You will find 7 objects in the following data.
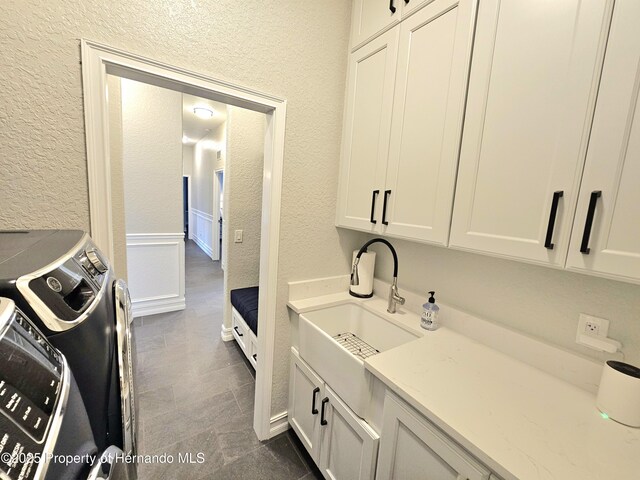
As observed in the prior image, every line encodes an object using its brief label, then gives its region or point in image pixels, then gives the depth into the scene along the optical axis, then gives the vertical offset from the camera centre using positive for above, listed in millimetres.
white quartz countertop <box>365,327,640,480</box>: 651 -599
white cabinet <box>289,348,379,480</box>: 1084 -1069
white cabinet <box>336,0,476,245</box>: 1061 +409
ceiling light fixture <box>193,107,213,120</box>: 4039 +1335
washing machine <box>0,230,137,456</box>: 442 -244
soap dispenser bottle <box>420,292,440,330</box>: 1324 -524
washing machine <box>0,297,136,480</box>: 281 -276
